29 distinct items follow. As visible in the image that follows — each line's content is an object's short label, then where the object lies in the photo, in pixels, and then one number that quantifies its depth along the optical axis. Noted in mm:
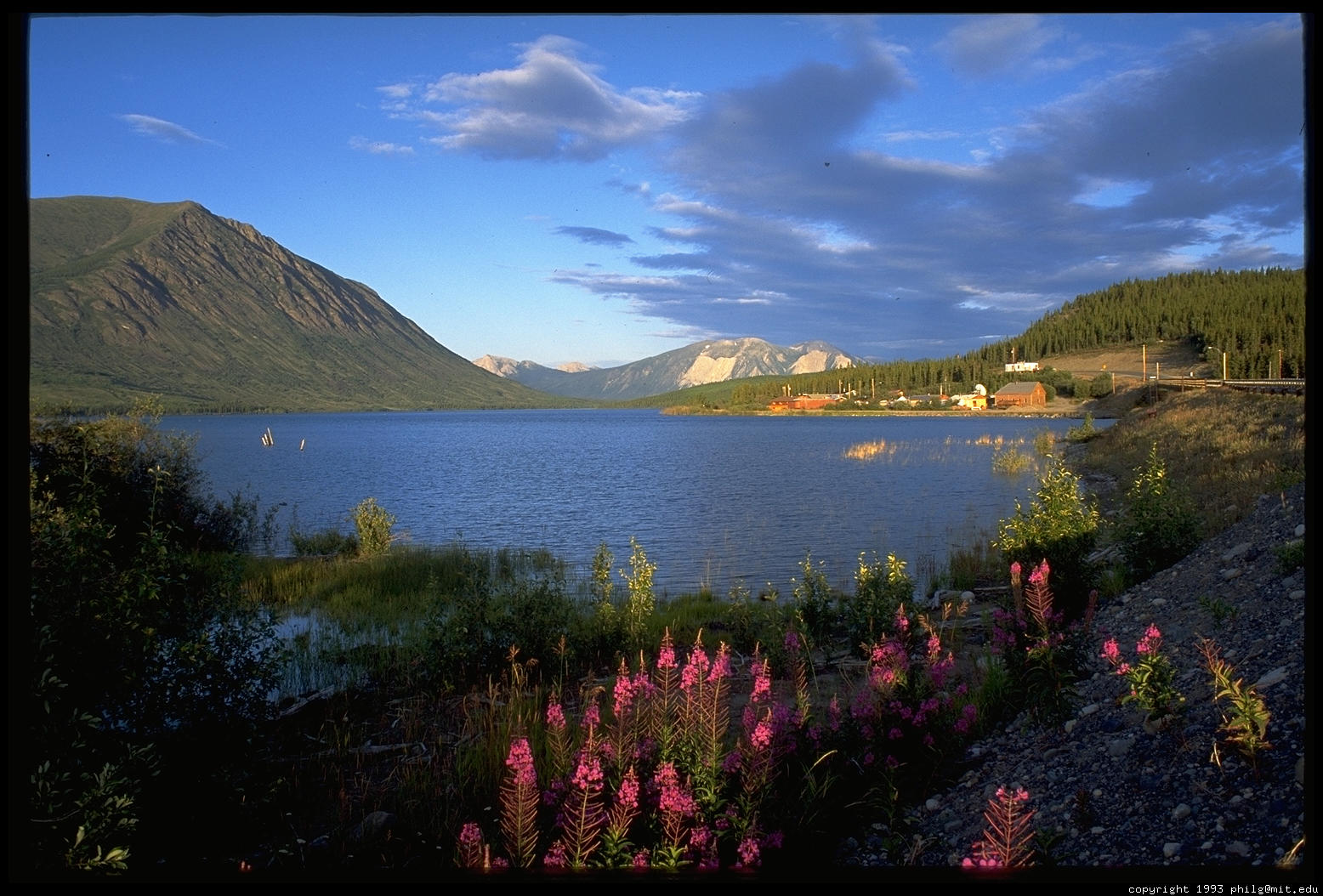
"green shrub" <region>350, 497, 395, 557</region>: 18156
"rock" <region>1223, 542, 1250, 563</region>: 7784
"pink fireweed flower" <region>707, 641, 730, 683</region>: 3996
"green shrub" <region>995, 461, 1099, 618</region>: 8711
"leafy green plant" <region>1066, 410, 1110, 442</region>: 46312
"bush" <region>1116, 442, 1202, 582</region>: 9742
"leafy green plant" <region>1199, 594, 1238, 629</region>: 5984
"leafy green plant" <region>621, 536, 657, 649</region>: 9484
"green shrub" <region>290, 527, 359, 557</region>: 18516
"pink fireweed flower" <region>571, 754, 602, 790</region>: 3209
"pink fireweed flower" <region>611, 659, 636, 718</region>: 3907
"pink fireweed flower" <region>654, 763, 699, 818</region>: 3291
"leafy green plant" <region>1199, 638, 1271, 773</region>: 3328
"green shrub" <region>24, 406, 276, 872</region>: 3613
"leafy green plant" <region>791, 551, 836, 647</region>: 9672
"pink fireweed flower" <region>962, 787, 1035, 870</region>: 2576
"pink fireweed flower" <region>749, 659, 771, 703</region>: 4141
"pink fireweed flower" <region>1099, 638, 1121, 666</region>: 4527
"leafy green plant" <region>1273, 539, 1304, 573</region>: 6238
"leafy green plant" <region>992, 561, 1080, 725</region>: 5172
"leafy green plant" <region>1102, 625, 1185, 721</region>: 4180
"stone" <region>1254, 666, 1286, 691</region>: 4188
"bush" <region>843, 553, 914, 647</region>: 8820
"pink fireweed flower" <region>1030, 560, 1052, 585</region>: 5711
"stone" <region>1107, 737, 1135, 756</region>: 4227
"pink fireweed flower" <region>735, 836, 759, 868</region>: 3150
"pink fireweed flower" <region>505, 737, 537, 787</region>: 3131
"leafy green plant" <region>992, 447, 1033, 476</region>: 34719
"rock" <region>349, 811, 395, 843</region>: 4500
